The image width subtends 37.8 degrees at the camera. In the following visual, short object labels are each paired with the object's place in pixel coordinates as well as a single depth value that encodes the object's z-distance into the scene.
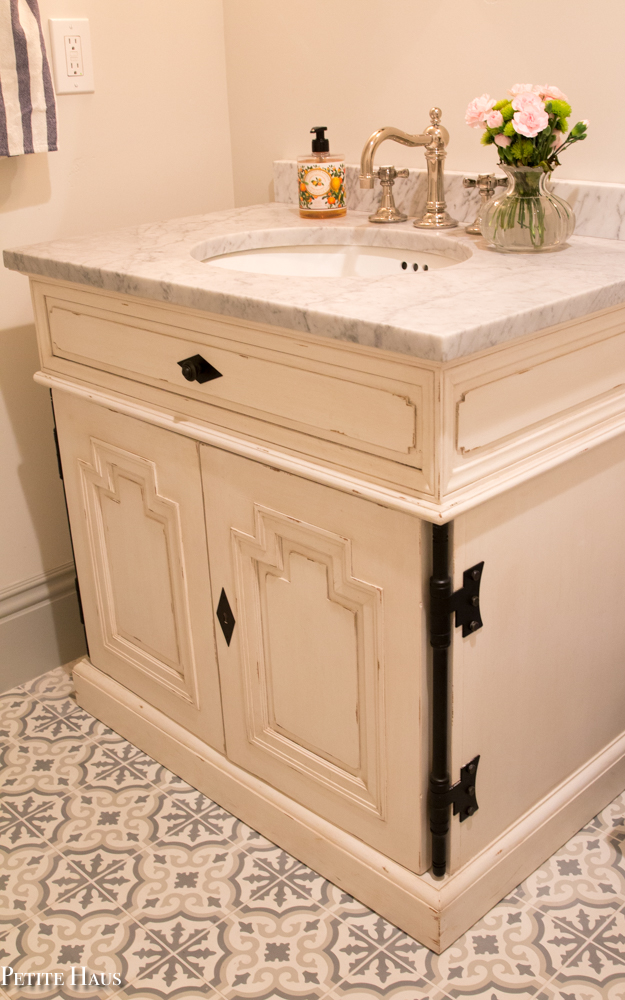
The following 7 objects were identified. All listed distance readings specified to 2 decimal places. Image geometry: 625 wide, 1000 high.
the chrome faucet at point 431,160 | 1.29
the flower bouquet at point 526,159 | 1.11
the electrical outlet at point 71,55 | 1.53
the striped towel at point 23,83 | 1.40
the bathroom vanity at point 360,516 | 0.96
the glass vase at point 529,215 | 1.15
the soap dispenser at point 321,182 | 1.48
